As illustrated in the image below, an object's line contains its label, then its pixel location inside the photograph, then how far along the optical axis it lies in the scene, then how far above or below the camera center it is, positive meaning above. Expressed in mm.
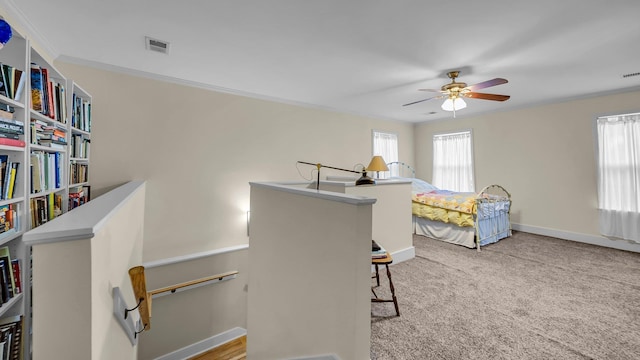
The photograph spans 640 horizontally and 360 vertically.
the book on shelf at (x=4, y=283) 1207 -494
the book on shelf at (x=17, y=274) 1284 -471
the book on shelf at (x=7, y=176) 1243 +57
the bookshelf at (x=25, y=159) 1241 +166
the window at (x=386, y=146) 5395 +866
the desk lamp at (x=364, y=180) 2323 +28
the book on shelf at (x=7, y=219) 1209 -169
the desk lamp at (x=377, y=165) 3450 +258
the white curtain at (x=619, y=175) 3520 +75
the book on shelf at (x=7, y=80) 1225 +555
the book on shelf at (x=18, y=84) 1291 +560
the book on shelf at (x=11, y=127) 1181 +309
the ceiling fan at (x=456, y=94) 2795 +1075
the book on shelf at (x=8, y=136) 1194 +266
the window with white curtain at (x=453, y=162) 5402 +477
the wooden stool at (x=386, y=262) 2051 -680
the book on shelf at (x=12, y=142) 1179 +232
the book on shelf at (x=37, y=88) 1523 +634
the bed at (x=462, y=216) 3811 -591
